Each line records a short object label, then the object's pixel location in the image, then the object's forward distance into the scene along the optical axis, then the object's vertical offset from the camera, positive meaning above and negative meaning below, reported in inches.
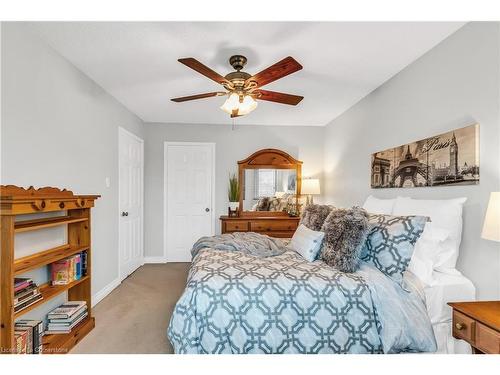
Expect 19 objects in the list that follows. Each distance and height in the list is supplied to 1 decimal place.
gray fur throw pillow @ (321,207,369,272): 78.1 -15.4
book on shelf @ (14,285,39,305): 67.1 -27.5
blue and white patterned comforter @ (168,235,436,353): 67.8 -33.0
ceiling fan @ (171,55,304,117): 78.9 +34.4
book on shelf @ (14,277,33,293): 68.8 -25.2
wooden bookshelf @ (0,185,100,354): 61.4 -18.9
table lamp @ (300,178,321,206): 182.5 +0.1
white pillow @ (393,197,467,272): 74.7 -11.1
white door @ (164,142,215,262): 190.9 -6.5
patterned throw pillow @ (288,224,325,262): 89.7 -19.2
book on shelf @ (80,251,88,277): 97.3 -26.9
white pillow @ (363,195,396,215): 99.9 -7.0
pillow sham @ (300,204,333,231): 104.7 -11.4
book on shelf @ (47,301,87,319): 86.7 -40.8
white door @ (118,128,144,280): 151.9 -8.7
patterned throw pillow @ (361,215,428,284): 73.8 -15.5
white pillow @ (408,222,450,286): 74.2 -17.8
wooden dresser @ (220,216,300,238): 175.0 -24.4
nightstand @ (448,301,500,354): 50.8 -27.3
